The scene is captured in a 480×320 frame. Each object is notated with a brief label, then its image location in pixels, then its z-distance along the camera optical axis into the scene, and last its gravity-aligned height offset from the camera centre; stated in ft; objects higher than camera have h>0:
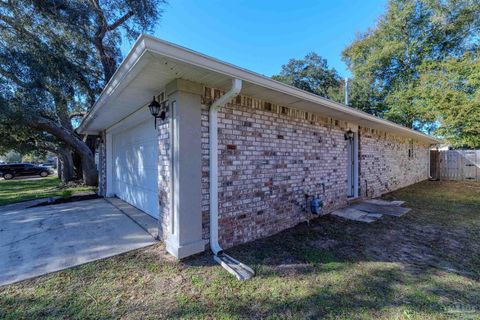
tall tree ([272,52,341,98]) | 71.36 +26.97
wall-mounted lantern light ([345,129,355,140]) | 20.60 +2.26
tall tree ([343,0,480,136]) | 44.93 +24.98
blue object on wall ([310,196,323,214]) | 15.55 -3.33
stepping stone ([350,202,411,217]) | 18.37 -4.50
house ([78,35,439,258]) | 9.92 +0.80
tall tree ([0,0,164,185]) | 23.53 +12.79
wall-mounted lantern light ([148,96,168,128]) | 11.46 +2.58
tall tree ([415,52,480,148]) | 36.27 +10.67
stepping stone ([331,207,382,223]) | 16.63 -4.51
